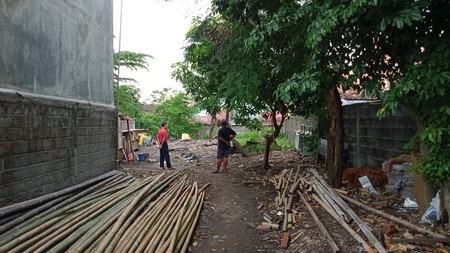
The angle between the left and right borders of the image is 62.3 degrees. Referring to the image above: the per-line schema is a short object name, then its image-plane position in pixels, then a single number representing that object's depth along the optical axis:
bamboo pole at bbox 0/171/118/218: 4.49
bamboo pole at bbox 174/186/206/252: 4.68
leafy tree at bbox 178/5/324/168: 7.34
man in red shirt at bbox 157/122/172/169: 11.55
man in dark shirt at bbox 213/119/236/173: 10.52
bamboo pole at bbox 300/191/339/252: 4.13
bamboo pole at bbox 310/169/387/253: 3.80
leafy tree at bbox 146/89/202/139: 30.41
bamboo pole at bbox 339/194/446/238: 4.08
